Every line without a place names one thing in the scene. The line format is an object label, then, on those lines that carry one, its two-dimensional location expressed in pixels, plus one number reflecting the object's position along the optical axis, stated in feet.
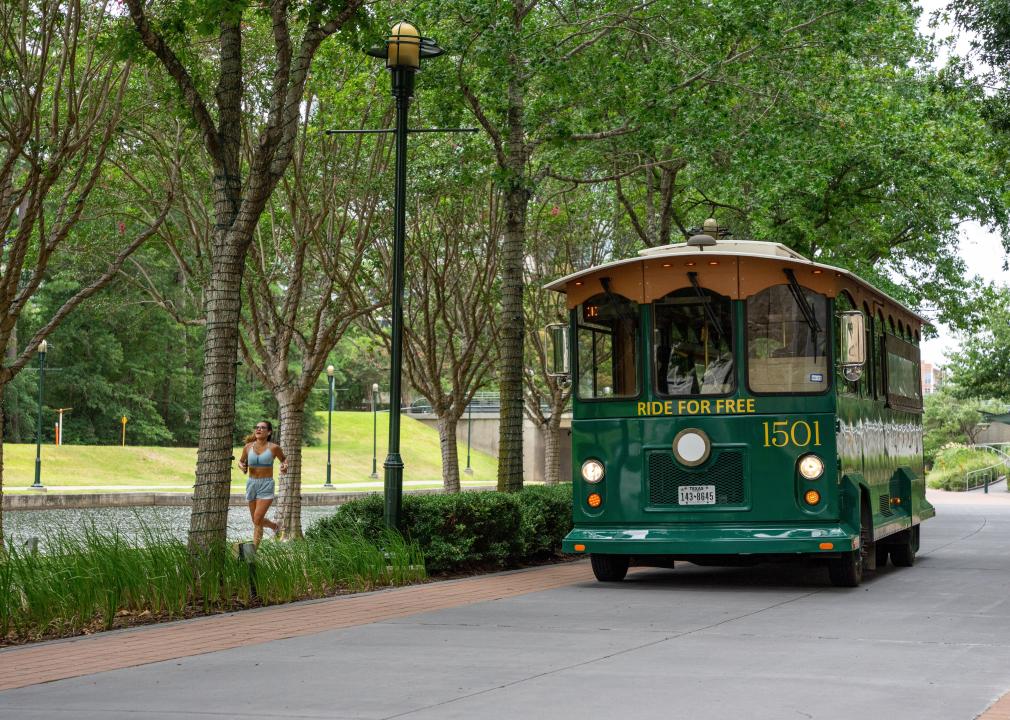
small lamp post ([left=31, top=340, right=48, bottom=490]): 146.20
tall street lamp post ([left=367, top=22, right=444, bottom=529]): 49.60
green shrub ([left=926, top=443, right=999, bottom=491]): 196.24
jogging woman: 64.34
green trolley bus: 44.86
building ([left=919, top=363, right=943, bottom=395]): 557.13
